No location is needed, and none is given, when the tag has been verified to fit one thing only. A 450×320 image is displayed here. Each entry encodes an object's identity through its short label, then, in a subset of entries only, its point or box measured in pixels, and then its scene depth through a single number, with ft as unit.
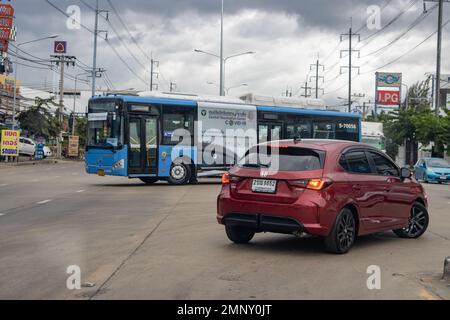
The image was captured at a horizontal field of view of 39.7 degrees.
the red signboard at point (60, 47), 203.62
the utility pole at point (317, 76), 299.89
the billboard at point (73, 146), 206.80
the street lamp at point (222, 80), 167.86
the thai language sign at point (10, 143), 142.55
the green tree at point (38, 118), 184.55
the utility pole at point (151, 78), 310.65
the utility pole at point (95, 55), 187.79
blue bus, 76.13
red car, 27.91
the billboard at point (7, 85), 202.48
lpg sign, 266.57
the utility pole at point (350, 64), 221.76
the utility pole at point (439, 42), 138.00
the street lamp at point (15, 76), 140.87
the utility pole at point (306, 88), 330.87
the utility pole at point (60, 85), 194.29
